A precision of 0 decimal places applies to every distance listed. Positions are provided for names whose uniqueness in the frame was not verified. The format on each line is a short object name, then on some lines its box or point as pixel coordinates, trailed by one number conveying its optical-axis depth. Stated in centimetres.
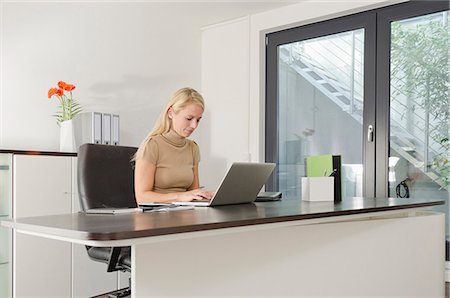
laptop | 200
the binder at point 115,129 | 379
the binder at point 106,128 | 371
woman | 250
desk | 138
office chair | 261
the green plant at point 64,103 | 359
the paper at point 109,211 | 170
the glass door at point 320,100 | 426
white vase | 362
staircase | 391
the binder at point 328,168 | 247
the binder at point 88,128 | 363
